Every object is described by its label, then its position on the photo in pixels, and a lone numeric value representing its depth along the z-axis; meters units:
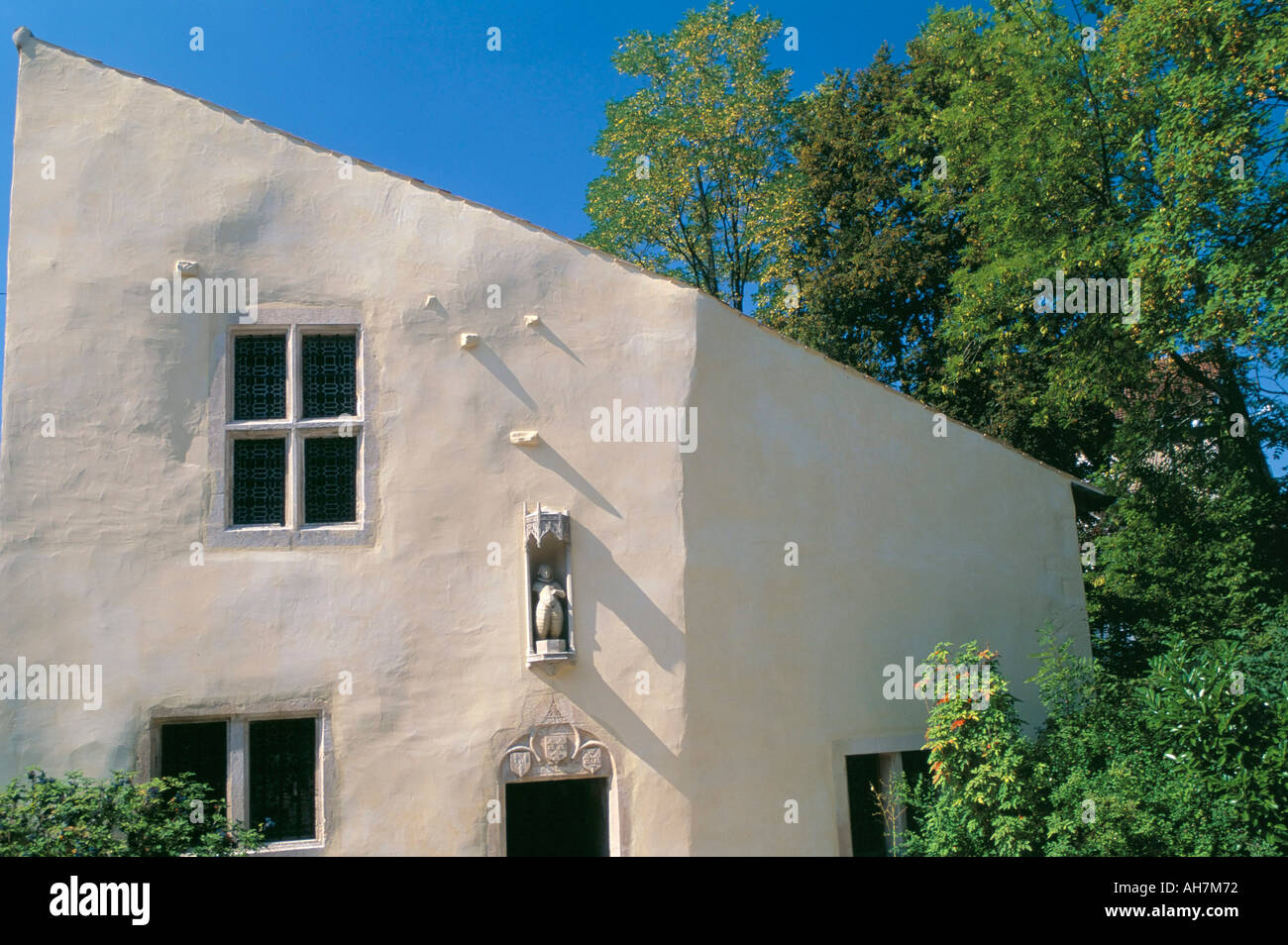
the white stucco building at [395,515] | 10.00
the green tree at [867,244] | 21.95
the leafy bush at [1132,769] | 9.76
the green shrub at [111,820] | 8.65
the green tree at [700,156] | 26.31
